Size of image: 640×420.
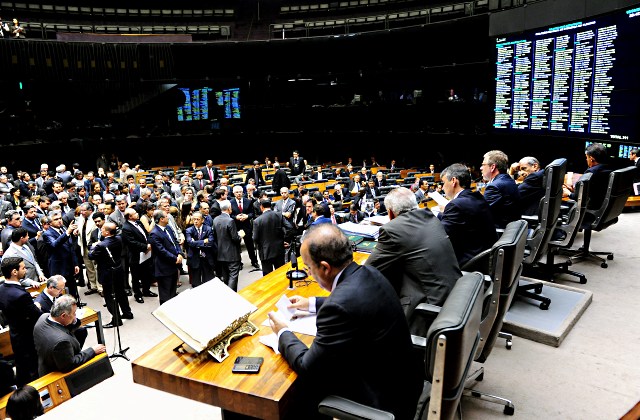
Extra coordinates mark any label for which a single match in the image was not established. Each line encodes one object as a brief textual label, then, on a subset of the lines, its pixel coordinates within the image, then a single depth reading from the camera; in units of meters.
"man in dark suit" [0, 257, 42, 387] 4.07
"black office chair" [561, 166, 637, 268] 4.84
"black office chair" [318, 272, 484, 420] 1.54
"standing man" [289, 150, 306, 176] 14.17
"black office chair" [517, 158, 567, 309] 3.87
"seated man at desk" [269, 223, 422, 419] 1.78
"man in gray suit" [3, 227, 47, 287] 5.20
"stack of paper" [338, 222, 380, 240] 3.86
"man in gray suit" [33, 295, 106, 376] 3.80
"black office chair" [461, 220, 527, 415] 2.46
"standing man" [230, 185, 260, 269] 7.50
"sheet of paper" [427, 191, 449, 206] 3.89
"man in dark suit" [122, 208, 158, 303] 5.99
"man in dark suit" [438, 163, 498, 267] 3.20
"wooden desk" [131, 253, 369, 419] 1.79
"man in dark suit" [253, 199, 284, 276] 6.20
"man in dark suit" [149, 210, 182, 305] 5.55
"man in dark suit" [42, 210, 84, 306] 5.90
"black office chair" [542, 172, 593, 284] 4.54
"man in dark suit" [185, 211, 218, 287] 5.83
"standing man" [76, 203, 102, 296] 6.75
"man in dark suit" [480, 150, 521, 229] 4.13
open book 2.02
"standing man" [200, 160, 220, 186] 12.23
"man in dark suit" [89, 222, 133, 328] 5.34
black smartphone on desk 1.92
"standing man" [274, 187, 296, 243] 6.42
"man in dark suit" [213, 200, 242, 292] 5.91
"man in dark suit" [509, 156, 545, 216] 4.70
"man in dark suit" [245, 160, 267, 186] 12.20
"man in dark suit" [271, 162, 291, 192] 10.93
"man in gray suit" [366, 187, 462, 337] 2.48
